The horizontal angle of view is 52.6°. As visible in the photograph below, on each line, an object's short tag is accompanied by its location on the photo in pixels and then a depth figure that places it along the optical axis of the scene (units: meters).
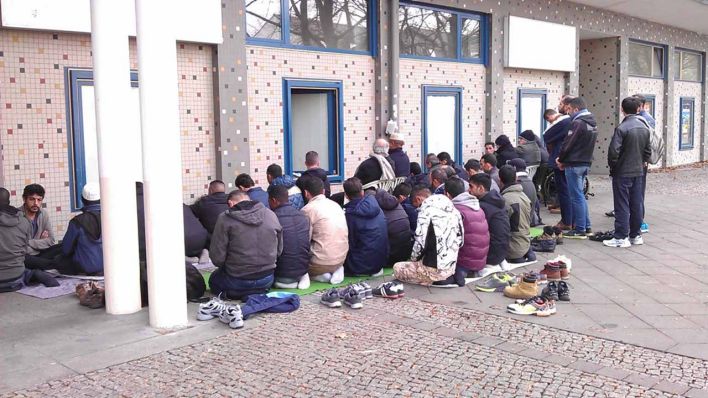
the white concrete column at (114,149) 5.71
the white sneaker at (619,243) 8.92
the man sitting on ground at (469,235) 7.01
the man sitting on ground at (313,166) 8.86
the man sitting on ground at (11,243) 6.66
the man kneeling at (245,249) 6.22
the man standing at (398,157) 10.11
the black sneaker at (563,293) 6.41
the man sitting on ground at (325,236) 7.05
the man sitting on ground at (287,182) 8.30
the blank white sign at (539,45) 13.94
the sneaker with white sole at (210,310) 5.79
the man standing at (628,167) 8.75
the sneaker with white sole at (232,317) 5.56
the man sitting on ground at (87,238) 6.94
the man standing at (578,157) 9.31
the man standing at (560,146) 9.90
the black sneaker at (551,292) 6.27
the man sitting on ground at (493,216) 7.40
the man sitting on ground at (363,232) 7.29
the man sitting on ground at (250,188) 8.12
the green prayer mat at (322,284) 6.87
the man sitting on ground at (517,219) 7.74
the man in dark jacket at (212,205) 8.38
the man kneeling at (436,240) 6.70
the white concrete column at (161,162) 5.32
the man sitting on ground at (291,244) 6.80
